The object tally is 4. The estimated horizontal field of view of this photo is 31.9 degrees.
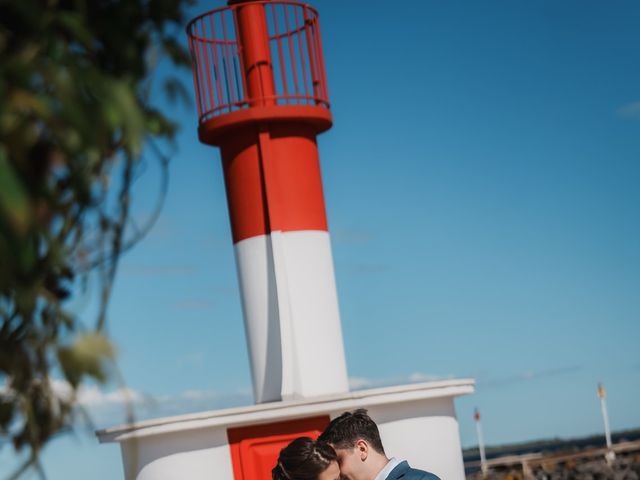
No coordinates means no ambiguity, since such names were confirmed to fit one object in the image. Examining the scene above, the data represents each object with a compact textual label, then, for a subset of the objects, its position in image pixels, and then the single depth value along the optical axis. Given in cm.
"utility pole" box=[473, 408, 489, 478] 1915
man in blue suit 518
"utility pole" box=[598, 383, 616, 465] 2087
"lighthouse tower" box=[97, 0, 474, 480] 841
